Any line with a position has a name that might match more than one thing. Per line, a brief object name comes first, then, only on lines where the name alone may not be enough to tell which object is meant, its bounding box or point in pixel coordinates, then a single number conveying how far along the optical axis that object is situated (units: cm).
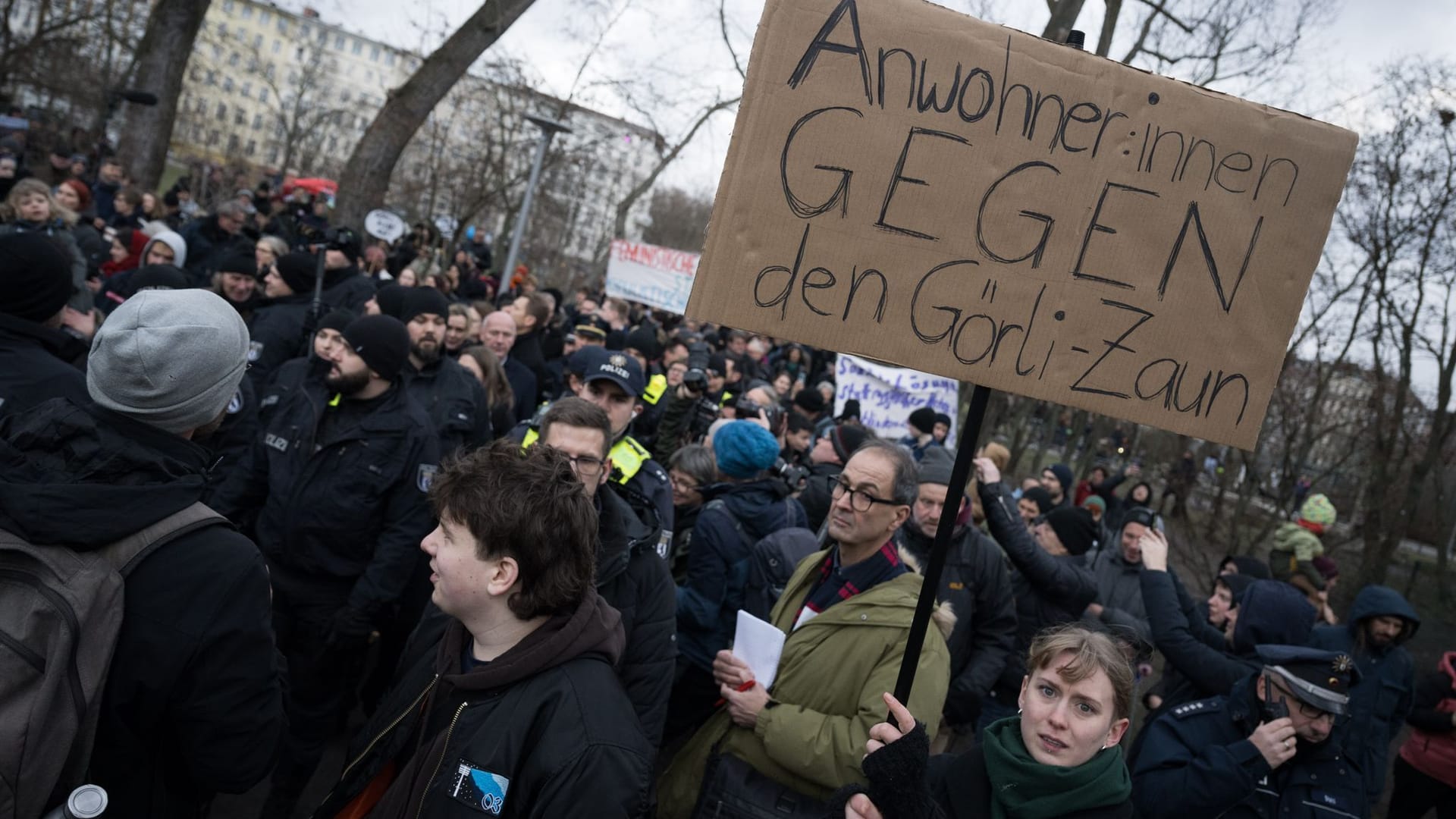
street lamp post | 1272
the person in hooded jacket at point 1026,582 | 450
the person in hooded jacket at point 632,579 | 298
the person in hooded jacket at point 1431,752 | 566
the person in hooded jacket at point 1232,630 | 395
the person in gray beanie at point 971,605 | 430
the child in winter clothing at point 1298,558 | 621
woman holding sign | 207
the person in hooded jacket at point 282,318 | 596
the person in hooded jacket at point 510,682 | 204
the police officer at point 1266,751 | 308
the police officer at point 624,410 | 408
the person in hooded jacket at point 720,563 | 405
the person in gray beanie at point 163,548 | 185
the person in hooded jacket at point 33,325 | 297
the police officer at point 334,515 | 399
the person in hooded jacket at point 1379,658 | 446
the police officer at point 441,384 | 523
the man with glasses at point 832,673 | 284
